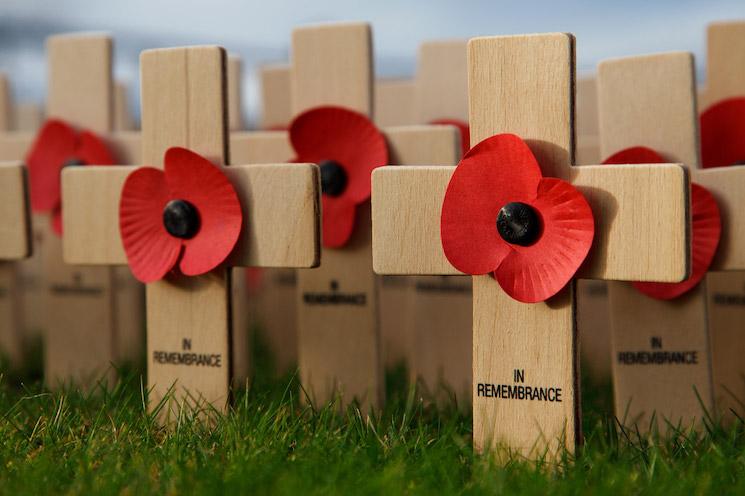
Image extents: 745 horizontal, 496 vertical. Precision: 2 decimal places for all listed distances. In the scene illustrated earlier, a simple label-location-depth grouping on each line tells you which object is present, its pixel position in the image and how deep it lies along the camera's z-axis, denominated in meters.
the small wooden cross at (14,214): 0.83
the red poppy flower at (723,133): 0.83
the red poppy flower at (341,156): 0.83
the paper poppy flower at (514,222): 0.76
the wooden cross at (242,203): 0.79
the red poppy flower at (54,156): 0.88
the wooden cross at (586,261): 0.75
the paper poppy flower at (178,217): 0.80
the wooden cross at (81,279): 0.88
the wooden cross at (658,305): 0.80
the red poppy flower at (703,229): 0.79
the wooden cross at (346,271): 0.83
